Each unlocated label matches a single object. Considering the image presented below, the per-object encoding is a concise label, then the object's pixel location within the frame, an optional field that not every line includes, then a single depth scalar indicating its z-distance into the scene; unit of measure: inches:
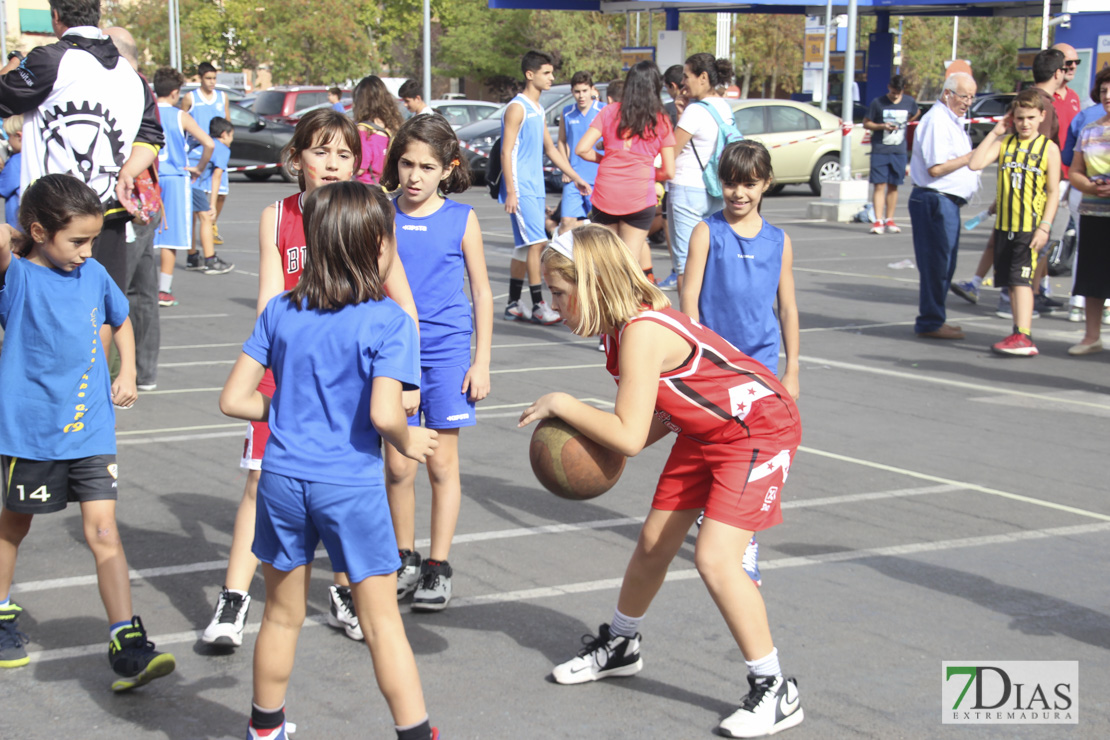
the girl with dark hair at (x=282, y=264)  165.8
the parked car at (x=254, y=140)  1037.8
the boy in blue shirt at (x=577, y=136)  431.5
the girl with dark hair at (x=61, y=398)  154.7
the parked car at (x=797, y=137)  883.3
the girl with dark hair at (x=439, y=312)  179.8
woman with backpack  356.5
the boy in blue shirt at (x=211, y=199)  543.2
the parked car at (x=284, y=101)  1160.2
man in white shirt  391.5
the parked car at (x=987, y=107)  1284.4
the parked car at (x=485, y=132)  965.2
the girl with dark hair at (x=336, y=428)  123.8
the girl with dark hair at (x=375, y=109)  286.7
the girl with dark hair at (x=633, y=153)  377.4
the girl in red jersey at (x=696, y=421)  143.3
